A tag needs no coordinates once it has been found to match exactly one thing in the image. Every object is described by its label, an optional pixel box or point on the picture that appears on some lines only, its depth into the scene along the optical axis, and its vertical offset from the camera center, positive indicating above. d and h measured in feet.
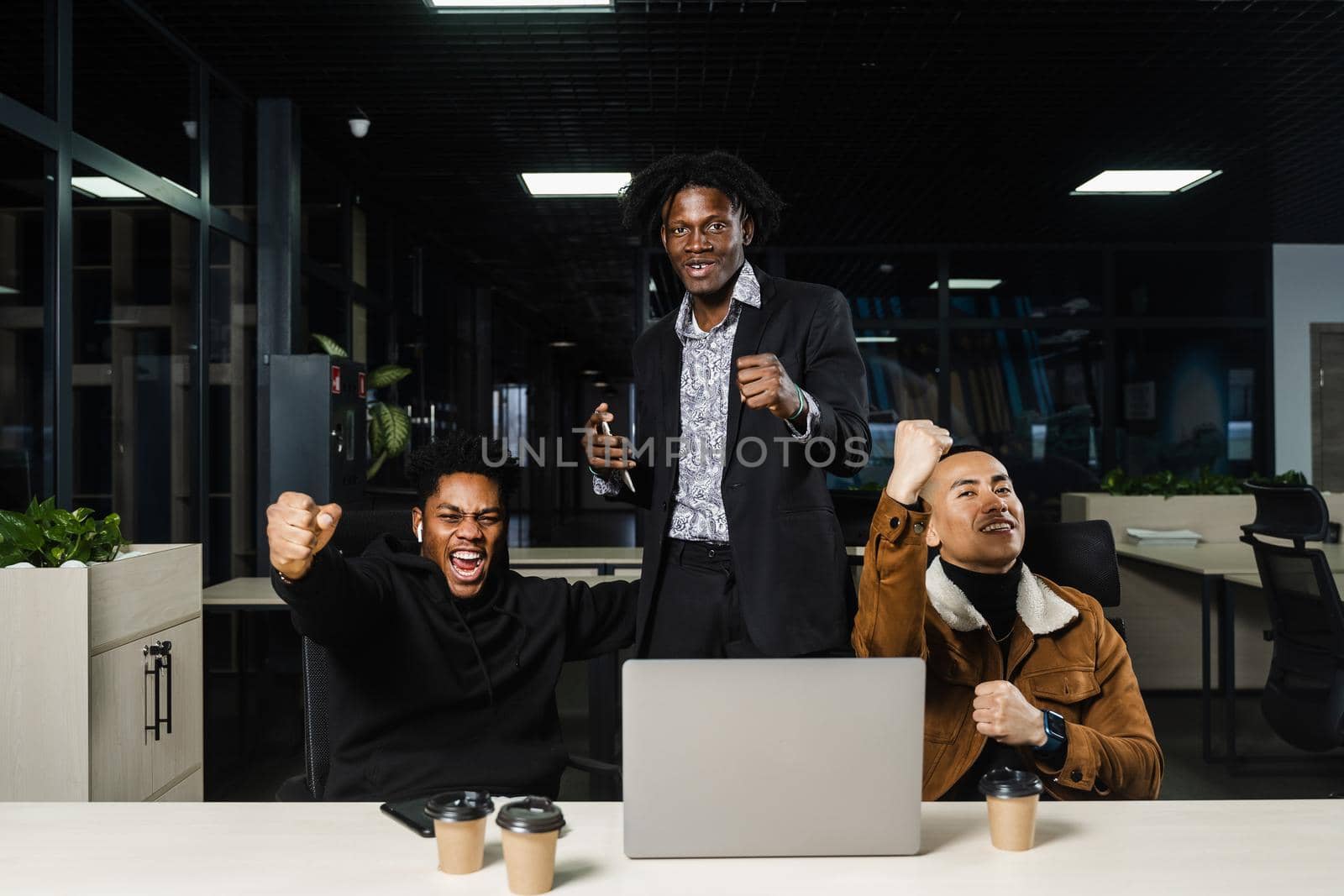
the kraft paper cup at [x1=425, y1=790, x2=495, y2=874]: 3.63 -1.35
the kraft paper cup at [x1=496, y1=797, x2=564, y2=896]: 3.51 -1.35
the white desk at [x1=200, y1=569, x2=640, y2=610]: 12.51 -1.84
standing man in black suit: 6.29 +0.00
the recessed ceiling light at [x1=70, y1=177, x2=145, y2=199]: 12.02 +3.17
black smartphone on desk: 4.13 -1.50
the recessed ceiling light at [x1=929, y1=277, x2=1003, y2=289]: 28.48 +4.47
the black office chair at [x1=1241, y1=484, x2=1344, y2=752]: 10.95 -2.00
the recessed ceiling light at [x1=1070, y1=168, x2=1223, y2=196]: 21.68 +5.66
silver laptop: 3.64 -1.10
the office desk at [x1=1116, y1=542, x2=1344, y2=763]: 14.23 -2.26
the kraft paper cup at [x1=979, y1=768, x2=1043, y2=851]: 3.91 -1.37
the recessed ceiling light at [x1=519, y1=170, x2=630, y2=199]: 21.50 +5.64
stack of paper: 18.22 -1.61
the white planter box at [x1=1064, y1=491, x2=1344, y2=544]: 18.92 -1.20
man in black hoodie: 6.04 -1.22
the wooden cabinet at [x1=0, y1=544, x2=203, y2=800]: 8.11 -1.90
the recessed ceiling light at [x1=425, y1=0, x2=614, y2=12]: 13.29 +5.71
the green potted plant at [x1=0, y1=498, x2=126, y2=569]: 8.29 -0.73
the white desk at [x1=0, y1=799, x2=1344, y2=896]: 3.63 -1.53
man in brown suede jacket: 5.31 -1.13
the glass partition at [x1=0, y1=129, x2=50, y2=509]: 10.83 +1.39
